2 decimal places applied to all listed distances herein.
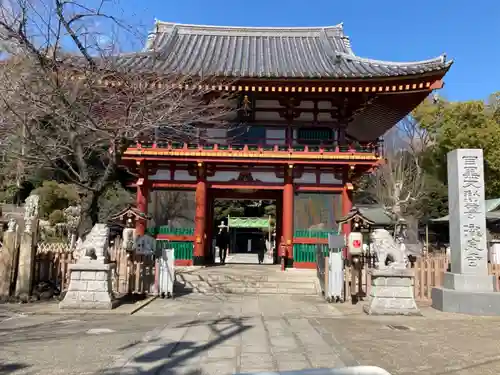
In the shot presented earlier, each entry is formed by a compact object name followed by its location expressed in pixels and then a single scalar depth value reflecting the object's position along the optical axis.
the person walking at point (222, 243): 19.51
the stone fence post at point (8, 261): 9.66
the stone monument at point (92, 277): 8.58
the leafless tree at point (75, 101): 8.45
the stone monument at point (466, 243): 8.80
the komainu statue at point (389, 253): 8.89
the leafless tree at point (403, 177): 30.64
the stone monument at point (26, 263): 9.62
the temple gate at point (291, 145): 14.95
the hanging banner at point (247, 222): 37.05
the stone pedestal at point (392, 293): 8.47
